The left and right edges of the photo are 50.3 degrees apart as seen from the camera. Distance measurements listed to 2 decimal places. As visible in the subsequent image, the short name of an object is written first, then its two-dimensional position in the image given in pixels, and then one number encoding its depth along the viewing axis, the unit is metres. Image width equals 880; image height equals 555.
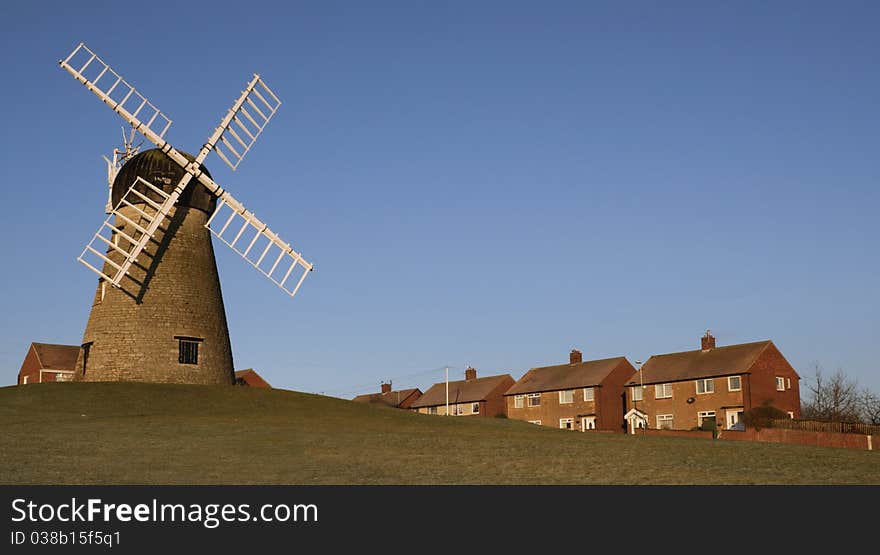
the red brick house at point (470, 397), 93.88
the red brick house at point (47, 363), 73.69
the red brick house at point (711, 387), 71.62
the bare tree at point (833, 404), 94.12
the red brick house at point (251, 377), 94.25
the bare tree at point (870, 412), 88.25
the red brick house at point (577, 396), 81.06
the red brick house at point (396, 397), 109.19
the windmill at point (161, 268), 45.81
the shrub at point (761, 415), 64.39
